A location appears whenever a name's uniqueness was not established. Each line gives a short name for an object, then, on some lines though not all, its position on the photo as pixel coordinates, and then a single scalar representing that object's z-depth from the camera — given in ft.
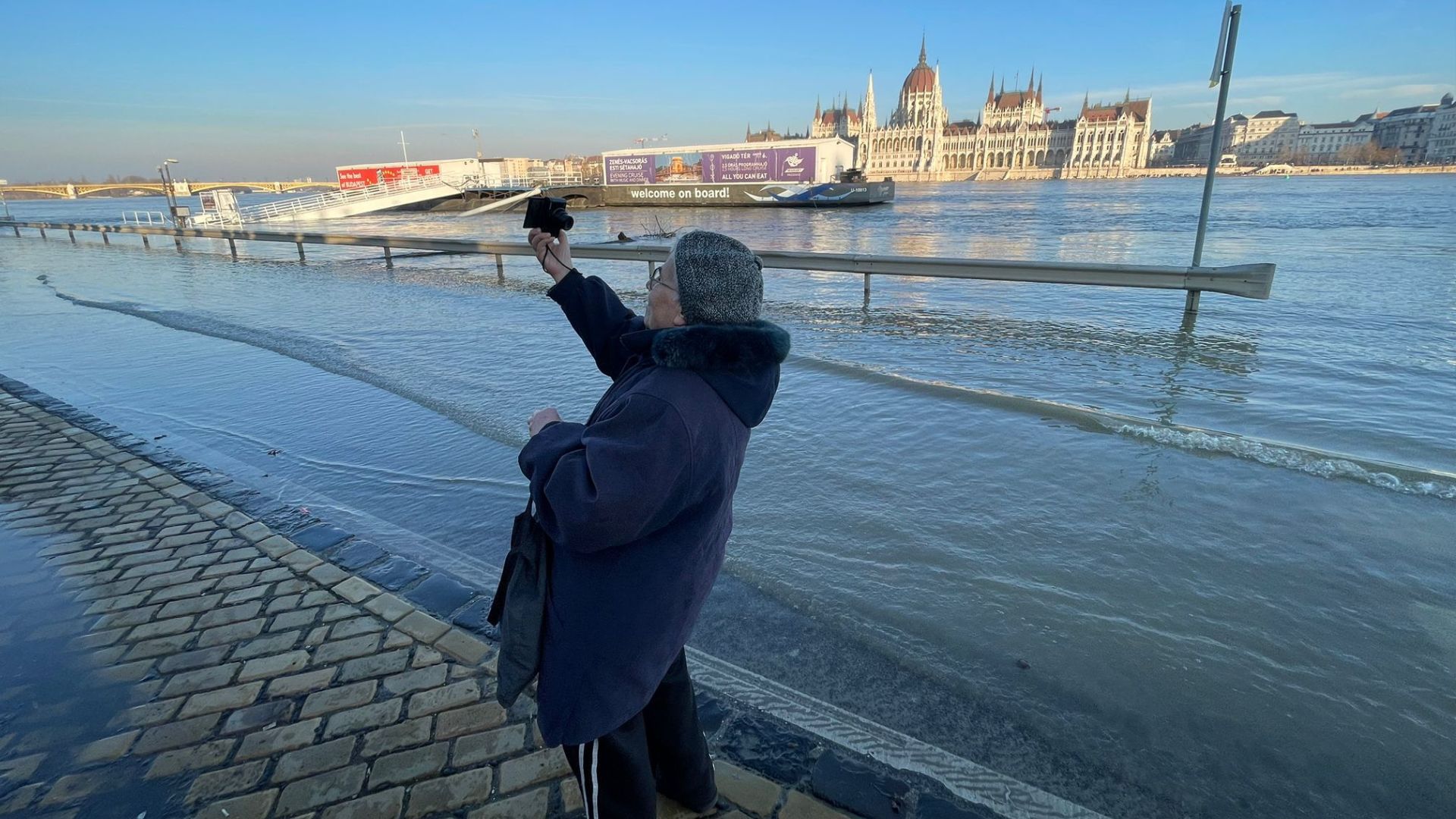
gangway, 152.25
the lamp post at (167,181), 127.32
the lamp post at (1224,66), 28.55
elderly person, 4.74
